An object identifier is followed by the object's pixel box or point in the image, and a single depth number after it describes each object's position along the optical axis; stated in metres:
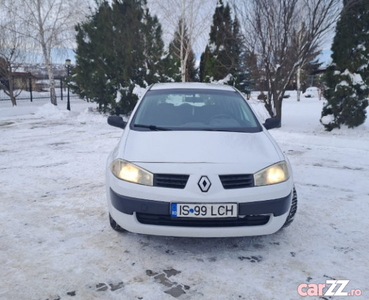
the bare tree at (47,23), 18.25
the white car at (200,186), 2.52
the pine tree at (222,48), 12.79
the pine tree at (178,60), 13.41
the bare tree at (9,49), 18.33
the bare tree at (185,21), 23.75
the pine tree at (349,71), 9.02
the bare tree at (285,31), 9.38
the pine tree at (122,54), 13.03
